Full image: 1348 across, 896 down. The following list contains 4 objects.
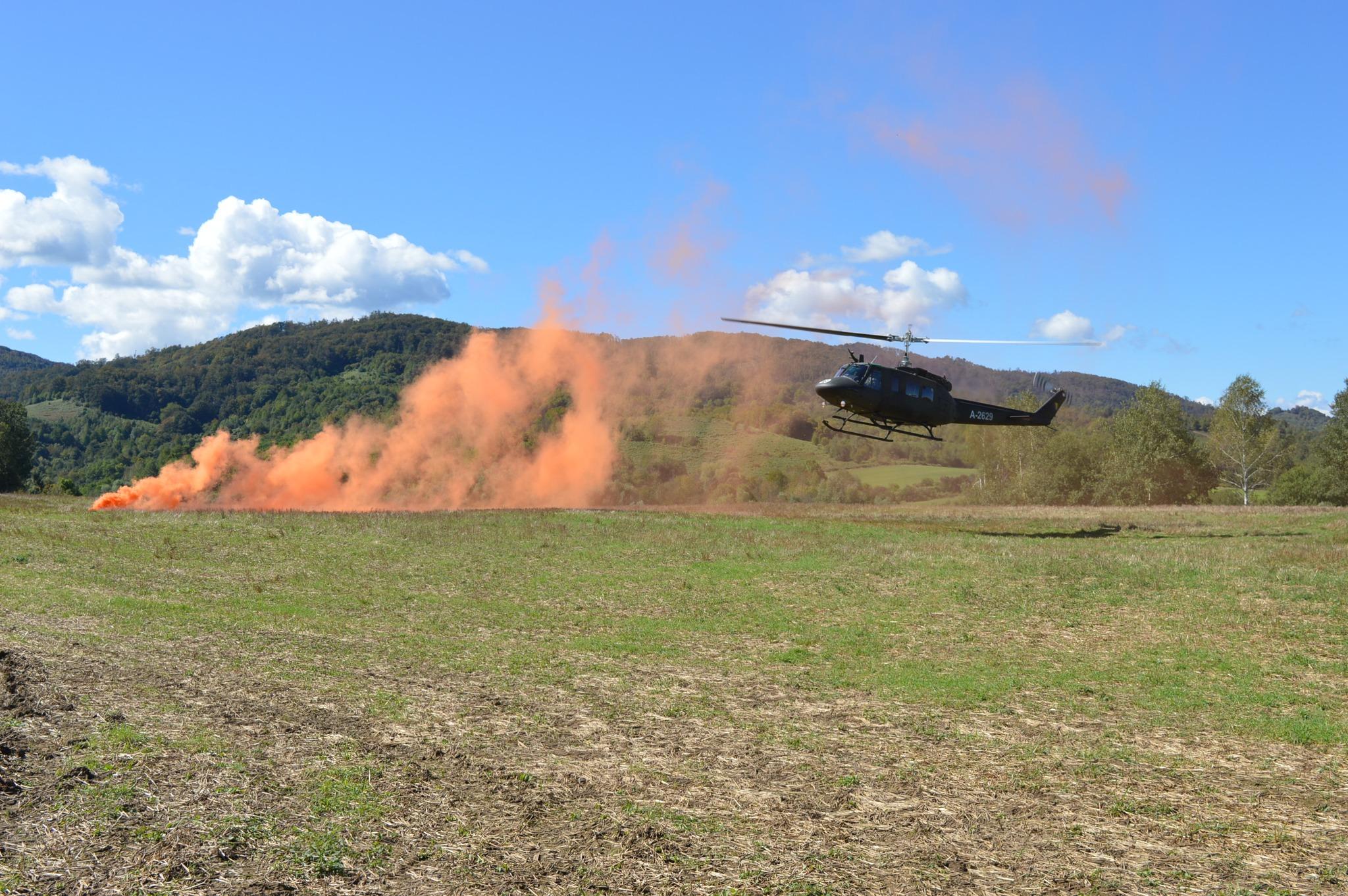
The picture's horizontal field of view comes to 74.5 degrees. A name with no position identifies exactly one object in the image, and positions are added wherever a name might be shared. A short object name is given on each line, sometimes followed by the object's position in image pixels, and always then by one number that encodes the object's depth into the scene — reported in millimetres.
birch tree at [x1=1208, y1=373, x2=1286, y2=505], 75062
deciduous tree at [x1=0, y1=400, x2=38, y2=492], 77625
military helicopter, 34344
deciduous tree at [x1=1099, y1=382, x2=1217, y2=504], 79375
